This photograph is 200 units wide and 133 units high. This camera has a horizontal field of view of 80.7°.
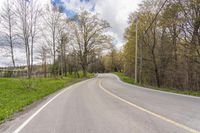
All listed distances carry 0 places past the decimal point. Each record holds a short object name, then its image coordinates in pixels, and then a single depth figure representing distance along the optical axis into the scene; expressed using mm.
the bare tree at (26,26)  17410
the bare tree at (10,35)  18046
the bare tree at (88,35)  27604
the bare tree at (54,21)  20984
